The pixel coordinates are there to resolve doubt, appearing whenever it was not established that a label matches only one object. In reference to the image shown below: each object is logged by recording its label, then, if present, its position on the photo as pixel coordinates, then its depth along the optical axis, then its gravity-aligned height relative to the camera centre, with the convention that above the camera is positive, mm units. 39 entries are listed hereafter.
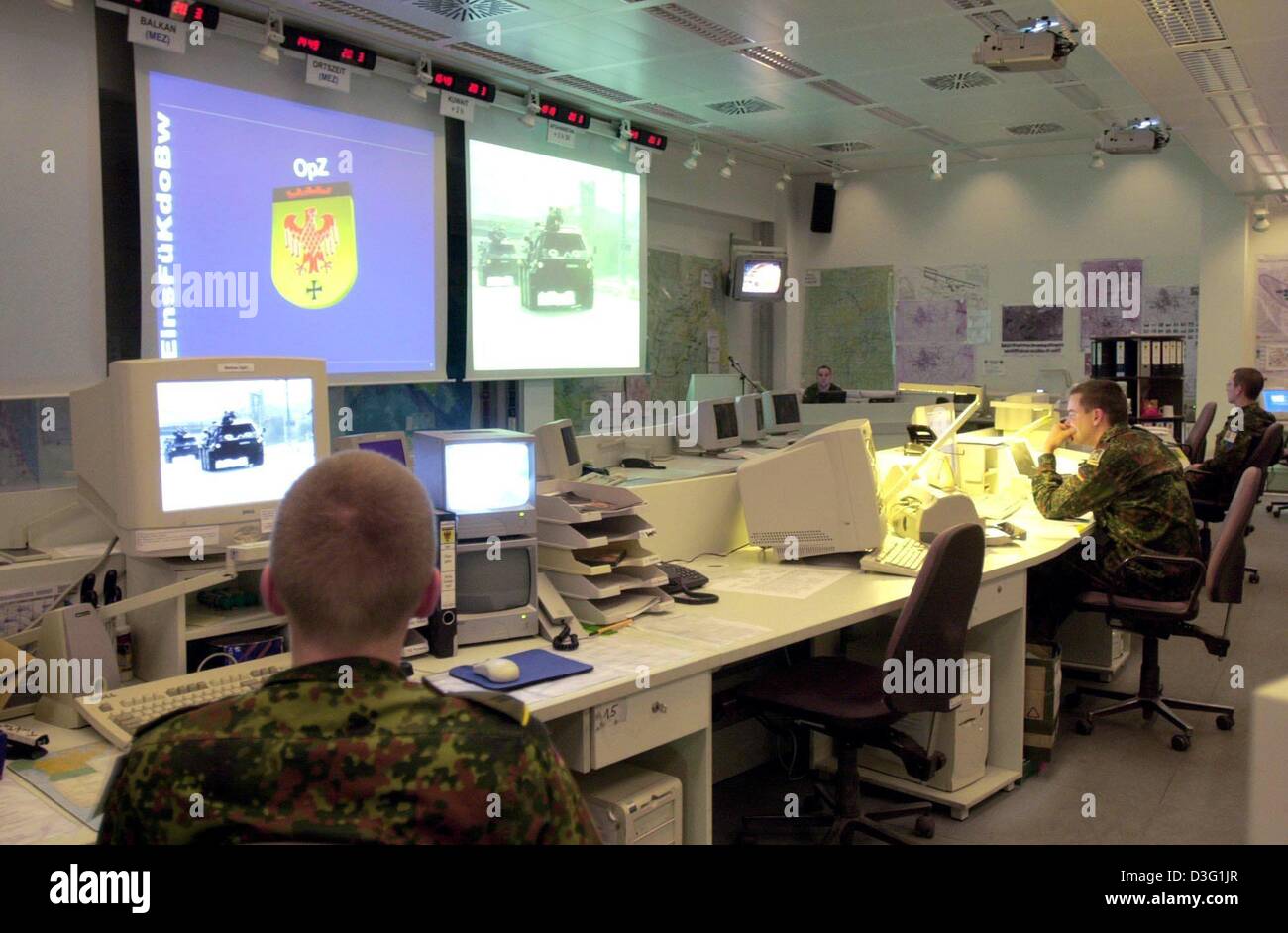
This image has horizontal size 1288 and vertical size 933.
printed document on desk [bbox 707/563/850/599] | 3188 -619
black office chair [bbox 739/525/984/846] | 2736 -852
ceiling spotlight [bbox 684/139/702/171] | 7821 +1716
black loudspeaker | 9836 +1660
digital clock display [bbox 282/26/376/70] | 5207 +1718
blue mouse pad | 2244 -628
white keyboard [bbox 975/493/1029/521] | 4258 -515
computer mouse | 2219 -604
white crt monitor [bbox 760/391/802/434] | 7426 -193
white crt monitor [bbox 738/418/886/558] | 3426 -366
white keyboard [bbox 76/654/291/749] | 1986 -605
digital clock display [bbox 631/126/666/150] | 7555 +1800
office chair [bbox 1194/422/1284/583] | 6391 -496
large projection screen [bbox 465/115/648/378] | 6473 +847
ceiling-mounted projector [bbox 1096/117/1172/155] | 6598 +1549
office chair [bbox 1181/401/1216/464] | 8062 -401
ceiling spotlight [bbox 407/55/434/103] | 5827 +1705
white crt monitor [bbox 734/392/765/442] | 7098 -222
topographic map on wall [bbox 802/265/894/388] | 9773 +540
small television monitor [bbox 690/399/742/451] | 6805 -258
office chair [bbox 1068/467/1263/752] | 3881 -854
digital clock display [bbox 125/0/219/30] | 4574 +1670
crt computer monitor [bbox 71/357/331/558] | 2250 -130
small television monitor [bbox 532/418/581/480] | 5258 -337
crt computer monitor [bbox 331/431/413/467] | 3451 -192
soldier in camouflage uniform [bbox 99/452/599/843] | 1148 -397
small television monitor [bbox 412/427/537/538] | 2543 -225
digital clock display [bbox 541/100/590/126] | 6730 +1774
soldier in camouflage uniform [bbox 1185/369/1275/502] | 6621 -466
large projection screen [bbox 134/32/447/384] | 4801 +863
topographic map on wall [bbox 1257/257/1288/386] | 9617 +611
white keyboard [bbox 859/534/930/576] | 3381 -573
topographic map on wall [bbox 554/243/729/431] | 8258 +460
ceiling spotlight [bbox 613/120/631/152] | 7377 +1751
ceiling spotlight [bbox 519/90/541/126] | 6438 +1700
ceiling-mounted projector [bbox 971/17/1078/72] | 4383 +1405
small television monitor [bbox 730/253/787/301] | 8969 +938
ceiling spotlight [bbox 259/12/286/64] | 4934 +1661
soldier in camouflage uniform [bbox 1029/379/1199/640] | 3998 -508
